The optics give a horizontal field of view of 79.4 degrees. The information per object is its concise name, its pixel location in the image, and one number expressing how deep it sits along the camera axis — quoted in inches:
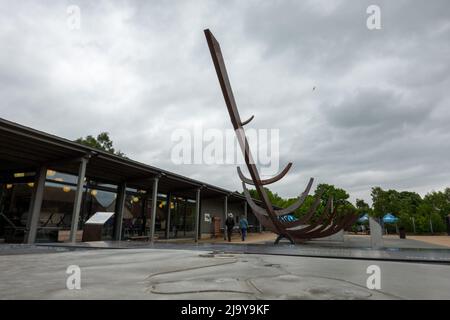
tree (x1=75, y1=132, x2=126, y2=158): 1261.1
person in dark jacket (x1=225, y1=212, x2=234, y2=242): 624.6
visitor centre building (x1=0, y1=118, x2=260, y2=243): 437.7
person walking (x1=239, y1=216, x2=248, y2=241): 641.4
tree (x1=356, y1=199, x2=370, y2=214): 3100.9
